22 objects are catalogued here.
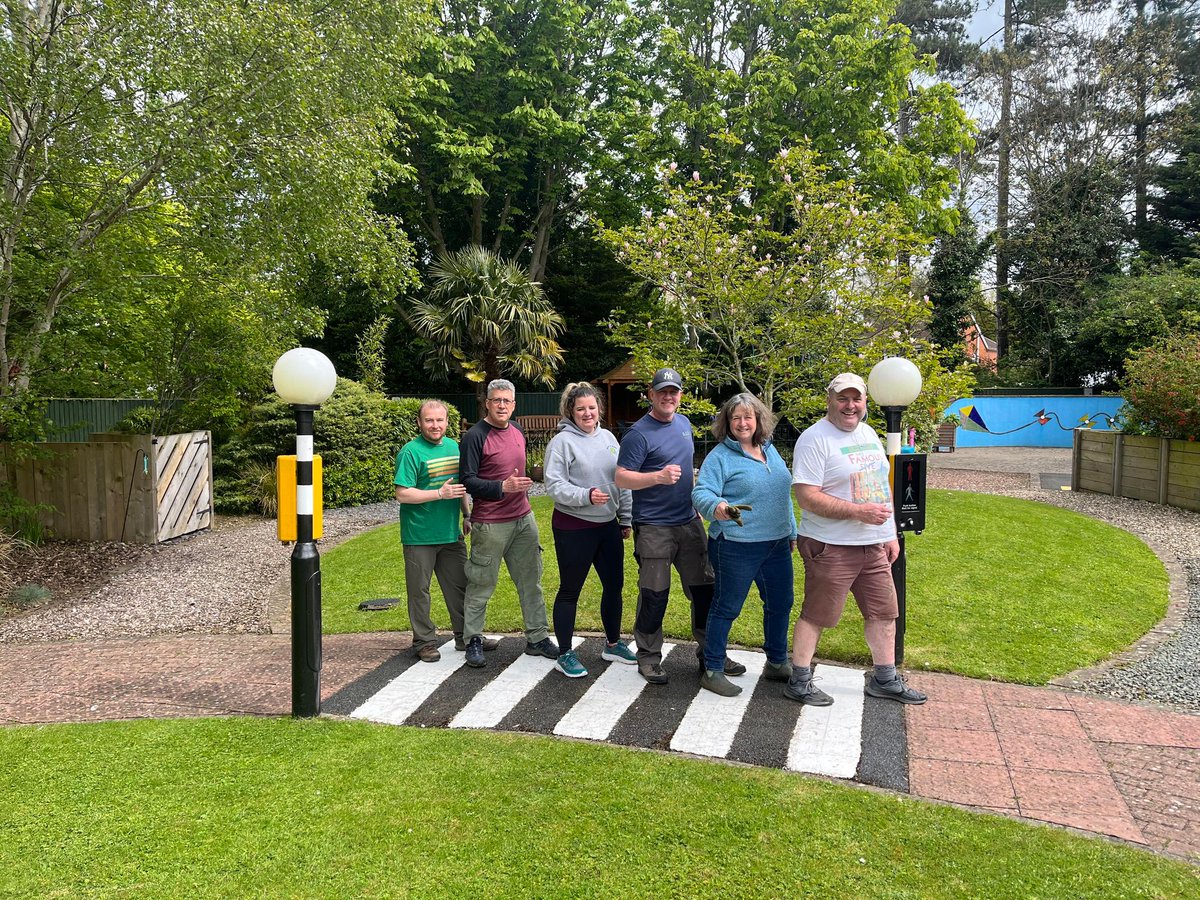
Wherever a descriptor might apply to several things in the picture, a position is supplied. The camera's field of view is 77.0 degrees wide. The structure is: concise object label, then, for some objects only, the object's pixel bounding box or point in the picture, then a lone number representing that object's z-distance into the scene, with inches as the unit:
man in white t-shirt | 154.8
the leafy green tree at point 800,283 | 438.0
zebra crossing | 143.5
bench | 729.6
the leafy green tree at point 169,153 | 270.7
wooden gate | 376.8
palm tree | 629.9
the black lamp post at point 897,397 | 182.1
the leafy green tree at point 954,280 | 1022.4
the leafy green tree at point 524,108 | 681.0
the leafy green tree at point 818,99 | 666.8
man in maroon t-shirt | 183.9
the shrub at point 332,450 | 470.3
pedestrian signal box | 178.5
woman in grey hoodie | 176.4
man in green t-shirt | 187.6
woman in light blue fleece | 160.6
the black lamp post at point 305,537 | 156.0
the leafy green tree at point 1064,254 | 1067.9
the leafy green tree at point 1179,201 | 1035.9
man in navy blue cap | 167.0
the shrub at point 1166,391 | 422.0
